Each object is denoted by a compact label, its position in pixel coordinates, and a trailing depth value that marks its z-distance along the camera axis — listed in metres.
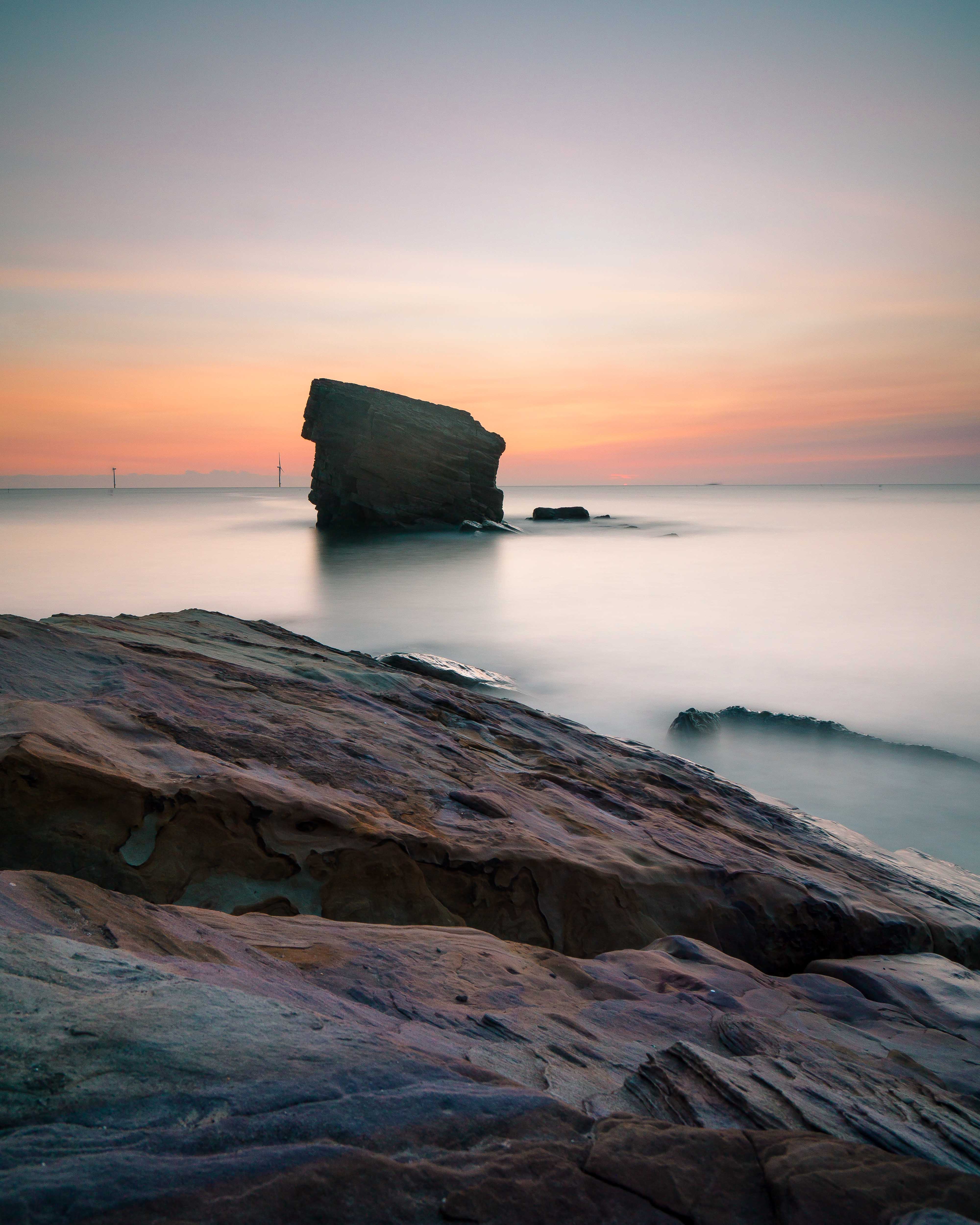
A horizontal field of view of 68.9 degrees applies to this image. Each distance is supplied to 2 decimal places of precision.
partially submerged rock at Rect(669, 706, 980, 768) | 9.03
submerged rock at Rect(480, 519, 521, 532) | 49.44
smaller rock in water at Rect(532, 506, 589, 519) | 66.62
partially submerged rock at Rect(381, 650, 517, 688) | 9.45
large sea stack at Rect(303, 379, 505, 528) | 45.31
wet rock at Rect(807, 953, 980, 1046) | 3.26
